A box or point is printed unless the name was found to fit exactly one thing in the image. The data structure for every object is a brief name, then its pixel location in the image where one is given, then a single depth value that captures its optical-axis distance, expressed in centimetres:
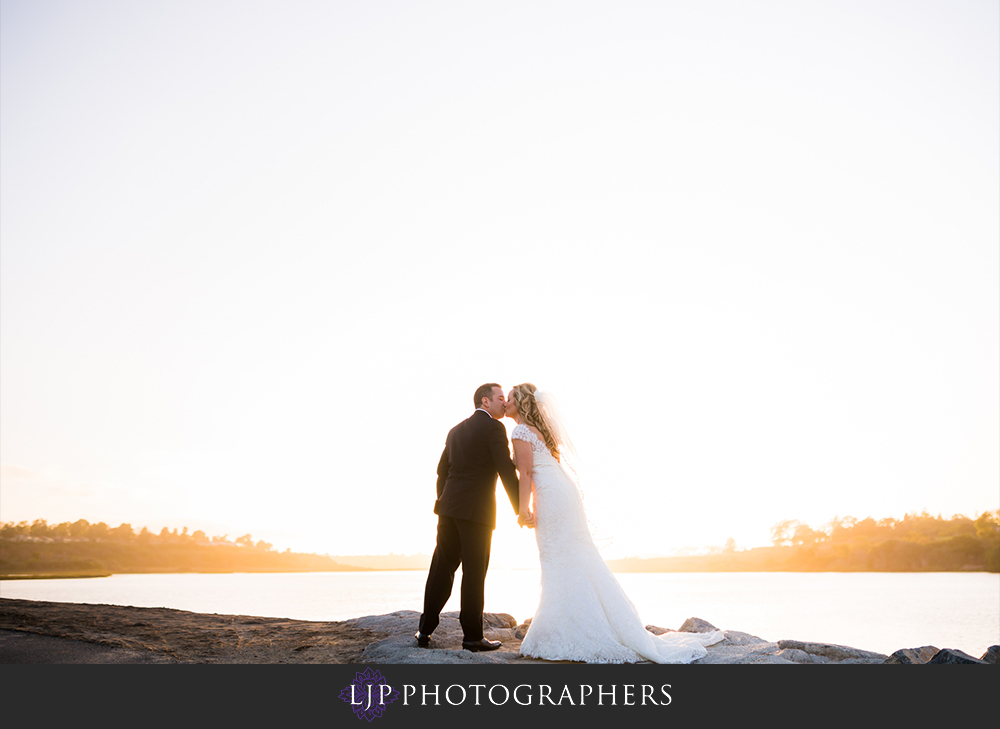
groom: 619
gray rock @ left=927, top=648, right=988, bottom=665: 494
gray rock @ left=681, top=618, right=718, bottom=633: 771
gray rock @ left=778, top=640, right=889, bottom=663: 573
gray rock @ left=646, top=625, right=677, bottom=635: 778
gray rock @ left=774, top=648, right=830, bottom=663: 551
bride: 573
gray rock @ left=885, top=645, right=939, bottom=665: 554
